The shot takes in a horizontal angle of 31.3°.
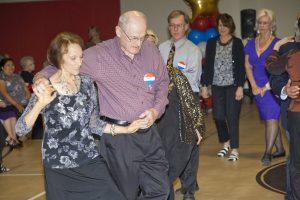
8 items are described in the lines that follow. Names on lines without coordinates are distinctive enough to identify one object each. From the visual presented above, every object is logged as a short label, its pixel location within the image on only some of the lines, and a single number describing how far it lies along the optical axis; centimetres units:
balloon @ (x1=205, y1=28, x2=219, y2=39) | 1150
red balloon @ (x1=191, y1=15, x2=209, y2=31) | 1152
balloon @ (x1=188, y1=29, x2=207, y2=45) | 1148
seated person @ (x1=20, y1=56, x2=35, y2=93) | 1021
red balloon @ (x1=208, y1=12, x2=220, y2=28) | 1170
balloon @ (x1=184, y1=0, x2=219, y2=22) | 1154
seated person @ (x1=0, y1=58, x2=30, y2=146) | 851
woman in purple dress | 632
